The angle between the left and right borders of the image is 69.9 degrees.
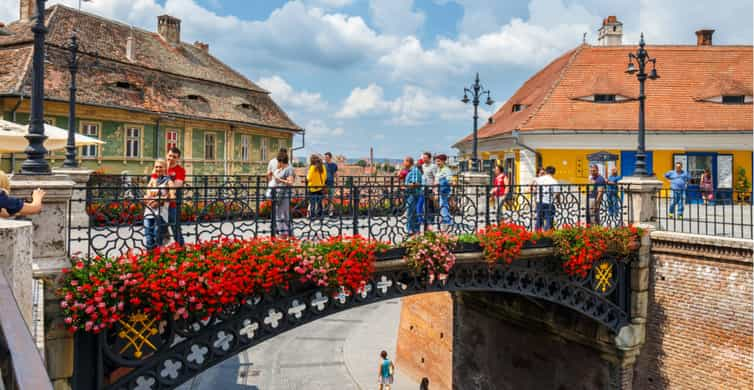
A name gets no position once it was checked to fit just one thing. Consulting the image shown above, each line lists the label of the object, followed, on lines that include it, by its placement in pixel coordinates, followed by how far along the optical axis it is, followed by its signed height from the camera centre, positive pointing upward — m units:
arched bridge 6.52 -1.75
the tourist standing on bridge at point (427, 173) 10.61 +0.49
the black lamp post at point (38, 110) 5.97 +0.91
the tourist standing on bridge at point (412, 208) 9.14 -0.21
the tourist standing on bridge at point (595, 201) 10.88 -0.06
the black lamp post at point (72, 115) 11.18 +1.64
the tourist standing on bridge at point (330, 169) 13.26 +0.65
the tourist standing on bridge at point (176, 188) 6.91 +0.05
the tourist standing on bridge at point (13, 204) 4.46 -0.11
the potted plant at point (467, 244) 9.12 -0.81
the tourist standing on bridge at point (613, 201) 11.06 -0.06
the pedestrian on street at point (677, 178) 14.00 +0.55
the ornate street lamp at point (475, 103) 14.82 +2.63
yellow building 21.81 +3.35
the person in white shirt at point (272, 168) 9.73 +0.47
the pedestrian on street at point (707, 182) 18.50 +0.63
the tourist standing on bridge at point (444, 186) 9.70 +0.18
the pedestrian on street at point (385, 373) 19.72 -6.50
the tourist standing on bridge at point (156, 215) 6.95 -0.29
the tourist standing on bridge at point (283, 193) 8.04 +0.02
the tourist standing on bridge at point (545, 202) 10.11 -0.09
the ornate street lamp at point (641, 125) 11.05 +1.54
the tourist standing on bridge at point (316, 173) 9.98 +0.41
